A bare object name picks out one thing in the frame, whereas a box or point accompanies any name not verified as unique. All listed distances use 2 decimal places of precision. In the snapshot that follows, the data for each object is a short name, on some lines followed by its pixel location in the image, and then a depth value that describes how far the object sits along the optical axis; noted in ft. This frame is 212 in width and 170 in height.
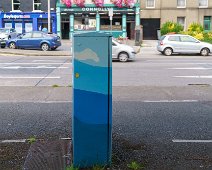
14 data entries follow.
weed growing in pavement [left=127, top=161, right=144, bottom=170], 11.39
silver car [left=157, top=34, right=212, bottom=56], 61.58
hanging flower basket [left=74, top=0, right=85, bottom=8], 106.28
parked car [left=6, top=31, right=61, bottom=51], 67.95
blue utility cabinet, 10.76
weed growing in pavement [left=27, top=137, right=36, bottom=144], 13.97
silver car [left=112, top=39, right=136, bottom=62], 51.18
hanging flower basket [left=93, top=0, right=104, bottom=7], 106.51
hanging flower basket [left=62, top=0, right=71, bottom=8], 105.77
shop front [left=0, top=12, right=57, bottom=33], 108.69
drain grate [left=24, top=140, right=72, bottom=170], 11.56
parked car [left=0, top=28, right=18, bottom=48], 74.47
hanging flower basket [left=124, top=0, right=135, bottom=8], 105.60
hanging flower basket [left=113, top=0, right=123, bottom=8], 105.68
